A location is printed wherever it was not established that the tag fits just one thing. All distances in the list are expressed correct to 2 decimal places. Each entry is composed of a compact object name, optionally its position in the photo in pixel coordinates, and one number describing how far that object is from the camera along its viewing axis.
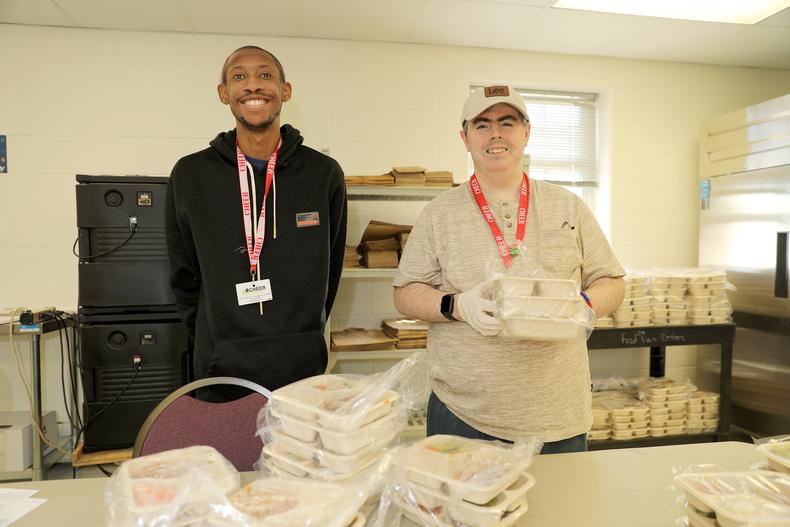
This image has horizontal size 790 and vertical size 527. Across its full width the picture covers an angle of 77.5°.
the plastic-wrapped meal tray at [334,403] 0.87
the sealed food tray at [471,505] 0.81
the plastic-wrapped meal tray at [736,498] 0.78
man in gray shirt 1.43
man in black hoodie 1.73
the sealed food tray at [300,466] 0.87
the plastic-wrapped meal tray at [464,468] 0.83
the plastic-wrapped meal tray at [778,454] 0.97
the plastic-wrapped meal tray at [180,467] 0.86
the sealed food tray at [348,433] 0.86
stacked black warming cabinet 2.63
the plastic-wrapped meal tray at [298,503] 0.75
